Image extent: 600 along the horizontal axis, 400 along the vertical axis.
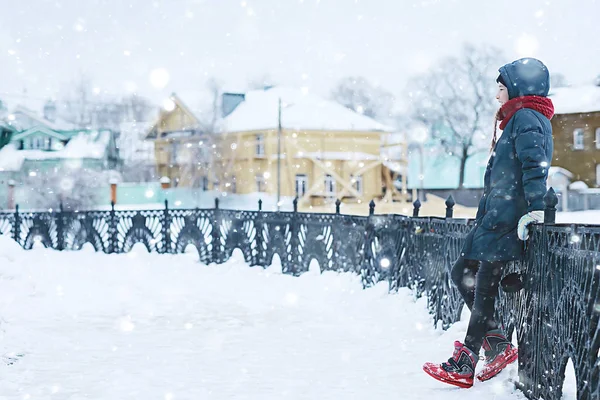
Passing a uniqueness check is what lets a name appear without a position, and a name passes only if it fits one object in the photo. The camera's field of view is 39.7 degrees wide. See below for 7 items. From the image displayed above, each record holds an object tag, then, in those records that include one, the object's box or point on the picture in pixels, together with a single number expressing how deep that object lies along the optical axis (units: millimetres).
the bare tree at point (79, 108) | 81500
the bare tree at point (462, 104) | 62656
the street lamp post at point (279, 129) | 44475
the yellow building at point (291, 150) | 49469
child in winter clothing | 5227
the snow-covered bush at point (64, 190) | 42219
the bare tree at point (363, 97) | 81375
